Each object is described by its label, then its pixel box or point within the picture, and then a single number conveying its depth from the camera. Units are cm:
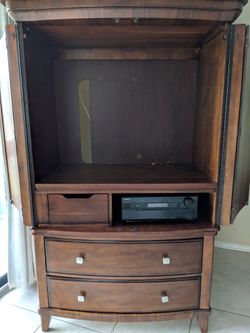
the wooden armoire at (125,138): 105
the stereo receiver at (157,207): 124
